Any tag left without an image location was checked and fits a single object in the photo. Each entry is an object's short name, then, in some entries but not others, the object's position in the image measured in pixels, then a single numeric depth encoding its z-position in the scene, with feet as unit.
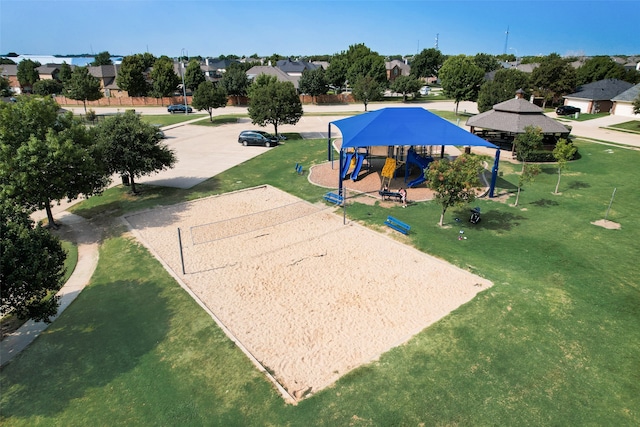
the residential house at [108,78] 287.69
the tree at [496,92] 159.02
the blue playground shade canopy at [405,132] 81.82
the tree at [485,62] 371.99
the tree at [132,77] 234.58
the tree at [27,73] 320.50
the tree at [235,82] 242.17
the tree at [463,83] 197.77
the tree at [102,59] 427.33
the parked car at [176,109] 223.92
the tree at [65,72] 307.95
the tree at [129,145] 83.76
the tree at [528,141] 96.63
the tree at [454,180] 64.59
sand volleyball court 41.70
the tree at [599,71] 235.81
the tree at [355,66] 272.72
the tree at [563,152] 85.74
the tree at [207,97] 177.19
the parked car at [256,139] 137.49
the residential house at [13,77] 337.31
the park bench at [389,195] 82.23
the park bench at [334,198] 82.30
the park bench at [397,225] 68.49
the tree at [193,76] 247.50
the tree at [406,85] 252.21
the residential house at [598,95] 202.18
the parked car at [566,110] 196.34
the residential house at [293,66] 340.80
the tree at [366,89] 204.95
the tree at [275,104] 140.87
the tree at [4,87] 211.31
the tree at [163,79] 229.66
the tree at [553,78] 211.00
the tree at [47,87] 276.00
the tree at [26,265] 39.55
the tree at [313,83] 254.27
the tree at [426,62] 353.51
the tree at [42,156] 63.72
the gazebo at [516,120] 111.55
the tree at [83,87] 199.93
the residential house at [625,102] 186.50
